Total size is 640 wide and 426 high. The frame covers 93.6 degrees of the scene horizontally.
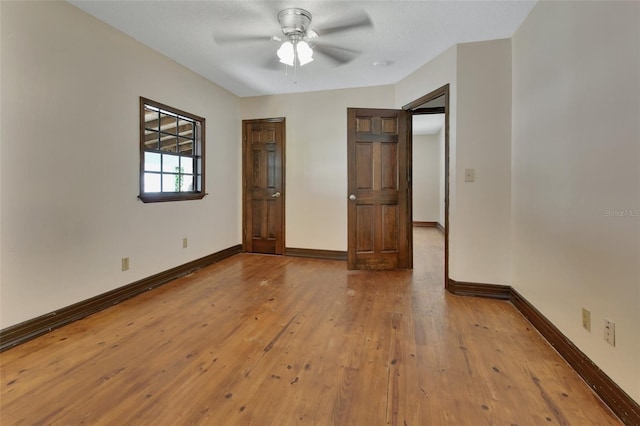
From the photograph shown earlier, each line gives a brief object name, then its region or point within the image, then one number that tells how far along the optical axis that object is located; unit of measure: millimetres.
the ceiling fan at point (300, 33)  2414
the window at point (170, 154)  3105
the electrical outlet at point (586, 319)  1657
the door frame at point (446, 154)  3088
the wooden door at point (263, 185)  4617
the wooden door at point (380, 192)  3846
